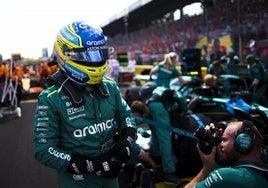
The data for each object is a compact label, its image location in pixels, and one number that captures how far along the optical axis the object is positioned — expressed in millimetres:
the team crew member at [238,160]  2023
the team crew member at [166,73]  7574
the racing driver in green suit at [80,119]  2238
